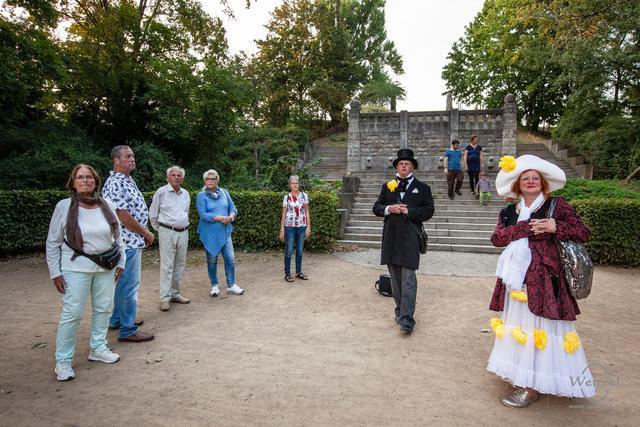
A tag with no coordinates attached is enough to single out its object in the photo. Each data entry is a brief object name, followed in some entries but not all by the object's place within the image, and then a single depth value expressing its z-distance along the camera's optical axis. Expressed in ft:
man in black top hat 13.88
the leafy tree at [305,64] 80.59
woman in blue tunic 17.89
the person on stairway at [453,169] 36.52
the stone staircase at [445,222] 30.63
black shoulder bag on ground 18.57
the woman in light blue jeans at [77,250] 10.41
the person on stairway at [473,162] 36.70
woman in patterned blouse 20.83
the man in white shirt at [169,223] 16.33
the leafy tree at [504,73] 74.38
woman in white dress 8.80
